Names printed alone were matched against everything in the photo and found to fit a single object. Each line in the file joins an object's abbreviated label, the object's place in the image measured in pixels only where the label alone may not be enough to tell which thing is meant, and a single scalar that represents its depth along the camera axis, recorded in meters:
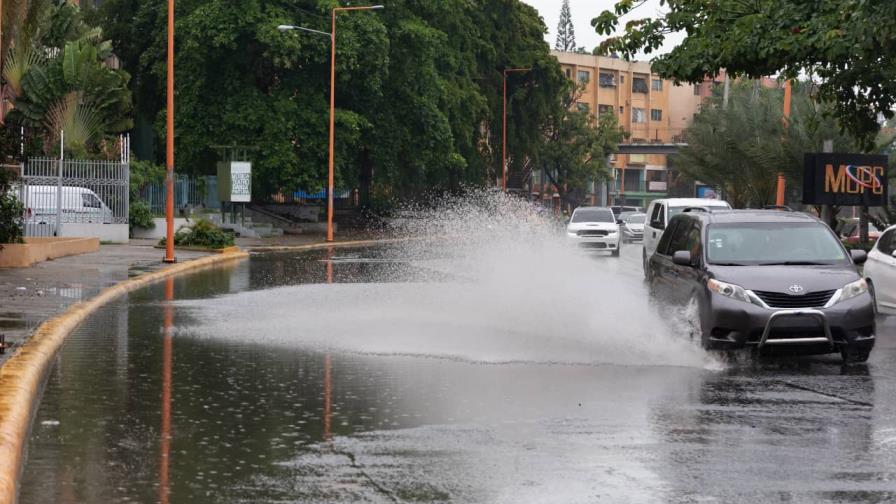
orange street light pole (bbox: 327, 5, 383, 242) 50.19
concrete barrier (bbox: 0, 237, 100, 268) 27.00
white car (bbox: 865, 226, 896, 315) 19.00
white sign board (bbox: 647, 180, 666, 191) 134.12
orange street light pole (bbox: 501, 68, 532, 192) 72.81
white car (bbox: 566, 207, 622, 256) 41.81
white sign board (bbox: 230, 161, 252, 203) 49.34
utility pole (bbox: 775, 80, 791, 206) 38.88
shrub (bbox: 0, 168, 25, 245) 27.59
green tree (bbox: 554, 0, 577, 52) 155.62
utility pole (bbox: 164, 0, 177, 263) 31.70
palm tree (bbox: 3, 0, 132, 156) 49.69
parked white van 37.62
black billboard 31.80
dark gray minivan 13.43
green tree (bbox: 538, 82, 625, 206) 89.25
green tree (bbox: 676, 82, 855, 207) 38.69
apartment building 125.44
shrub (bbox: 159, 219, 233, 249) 39.00
